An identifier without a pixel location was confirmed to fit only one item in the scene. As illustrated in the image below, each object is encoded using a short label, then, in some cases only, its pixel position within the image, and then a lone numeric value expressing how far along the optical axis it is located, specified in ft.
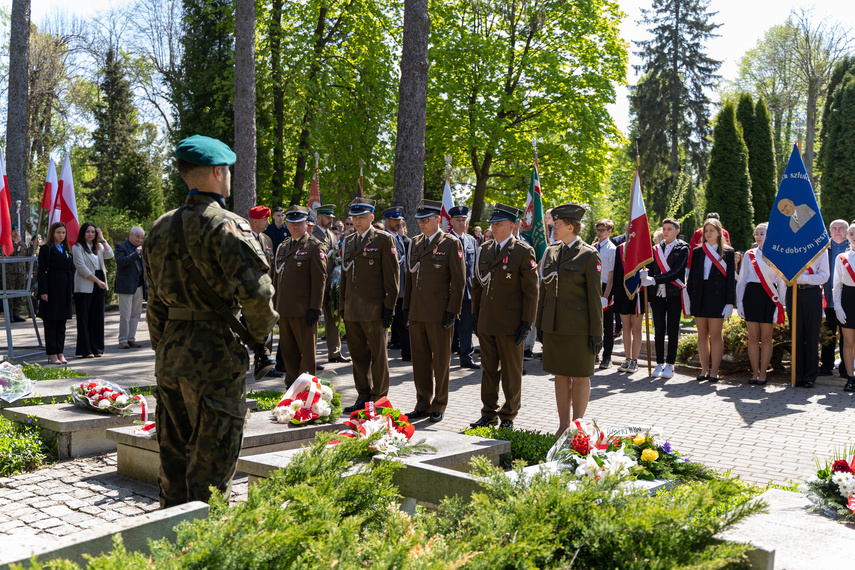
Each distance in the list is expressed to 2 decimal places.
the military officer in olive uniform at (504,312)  23.70
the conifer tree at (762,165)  97.30
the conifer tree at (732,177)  89.40
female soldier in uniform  21.52
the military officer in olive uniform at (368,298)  25.91
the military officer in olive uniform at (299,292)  29.27
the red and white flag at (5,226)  37.50
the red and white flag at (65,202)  42.05
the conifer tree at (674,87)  132.77
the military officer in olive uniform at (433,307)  25.46
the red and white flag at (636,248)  35.53
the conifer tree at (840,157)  105.29
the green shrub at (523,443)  18.94
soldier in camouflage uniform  12.17
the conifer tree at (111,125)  127.34
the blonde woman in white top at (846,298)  32.37
